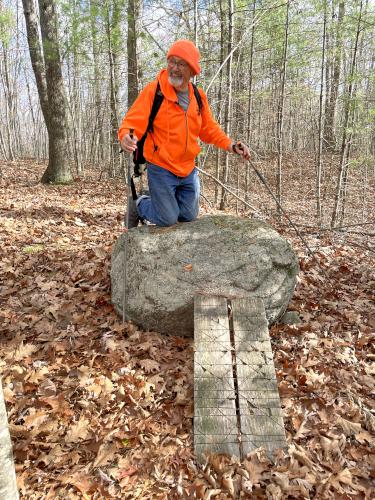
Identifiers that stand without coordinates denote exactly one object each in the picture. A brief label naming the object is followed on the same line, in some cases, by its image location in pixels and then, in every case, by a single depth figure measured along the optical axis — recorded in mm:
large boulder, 4047
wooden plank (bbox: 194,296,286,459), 2916
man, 3883
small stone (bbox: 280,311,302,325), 4393
